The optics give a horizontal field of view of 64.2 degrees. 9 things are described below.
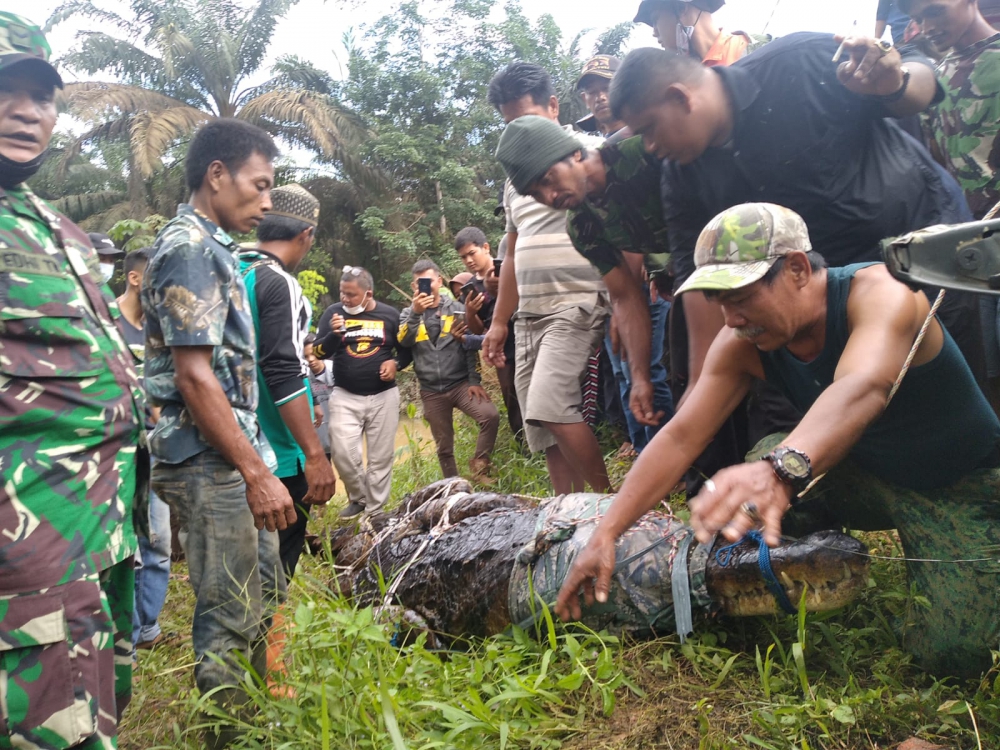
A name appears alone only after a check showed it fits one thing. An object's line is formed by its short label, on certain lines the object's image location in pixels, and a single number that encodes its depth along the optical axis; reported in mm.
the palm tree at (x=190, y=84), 17594
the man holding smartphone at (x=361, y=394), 5938
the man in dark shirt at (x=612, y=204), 3195
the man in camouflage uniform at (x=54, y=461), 1733
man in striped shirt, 3920
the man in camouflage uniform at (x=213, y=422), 2277
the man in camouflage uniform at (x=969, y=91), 2660
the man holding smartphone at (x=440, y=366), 6203
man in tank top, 2041
